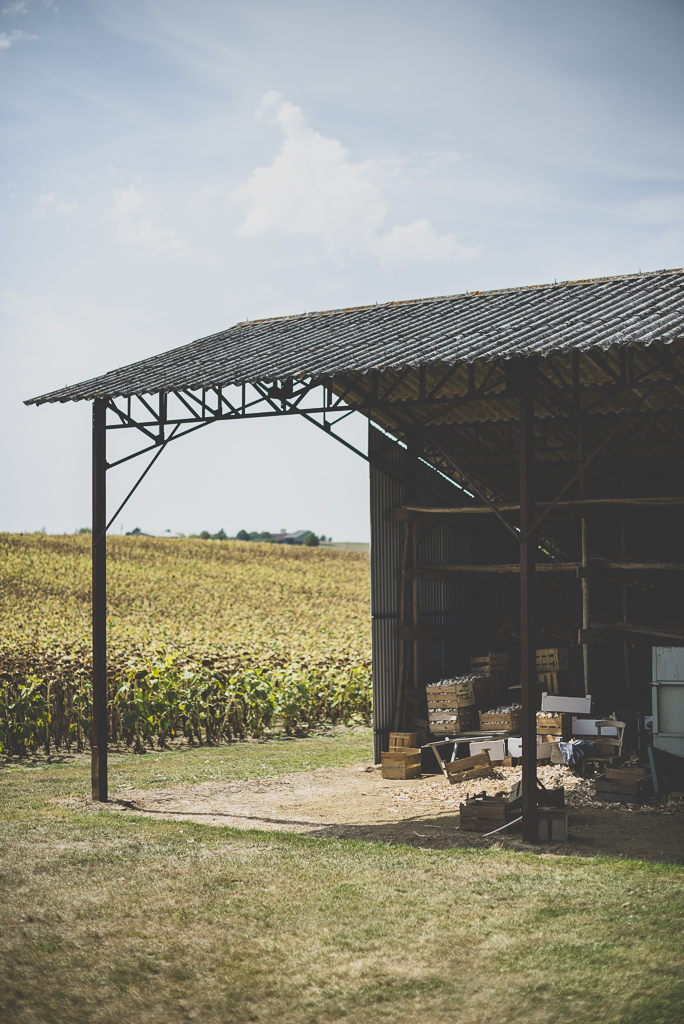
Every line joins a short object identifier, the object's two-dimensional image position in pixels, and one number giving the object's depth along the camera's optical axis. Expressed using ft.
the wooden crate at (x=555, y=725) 48.21
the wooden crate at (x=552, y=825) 32.37
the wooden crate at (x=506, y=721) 50.24
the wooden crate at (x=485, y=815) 34.32
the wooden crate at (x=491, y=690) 53.31
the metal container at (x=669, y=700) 40.98
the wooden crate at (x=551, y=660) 52.90
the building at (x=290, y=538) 359.66
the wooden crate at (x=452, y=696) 51.70
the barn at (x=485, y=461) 38.22
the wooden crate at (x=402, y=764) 48.65
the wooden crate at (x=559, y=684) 52.75
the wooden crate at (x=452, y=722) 51.29
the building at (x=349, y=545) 309.42
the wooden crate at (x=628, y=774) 40.42
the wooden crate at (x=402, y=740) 50.35
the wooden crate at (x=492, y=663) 55.36
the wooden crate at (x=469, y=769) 45.88
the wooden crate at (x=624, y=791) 39.42
